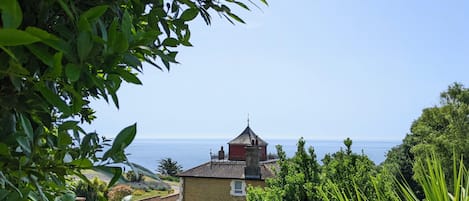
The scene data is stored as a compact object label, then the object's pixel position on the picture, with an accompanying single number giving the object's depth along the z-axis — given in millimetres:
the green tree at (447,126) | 13609
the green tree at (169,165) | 34000
